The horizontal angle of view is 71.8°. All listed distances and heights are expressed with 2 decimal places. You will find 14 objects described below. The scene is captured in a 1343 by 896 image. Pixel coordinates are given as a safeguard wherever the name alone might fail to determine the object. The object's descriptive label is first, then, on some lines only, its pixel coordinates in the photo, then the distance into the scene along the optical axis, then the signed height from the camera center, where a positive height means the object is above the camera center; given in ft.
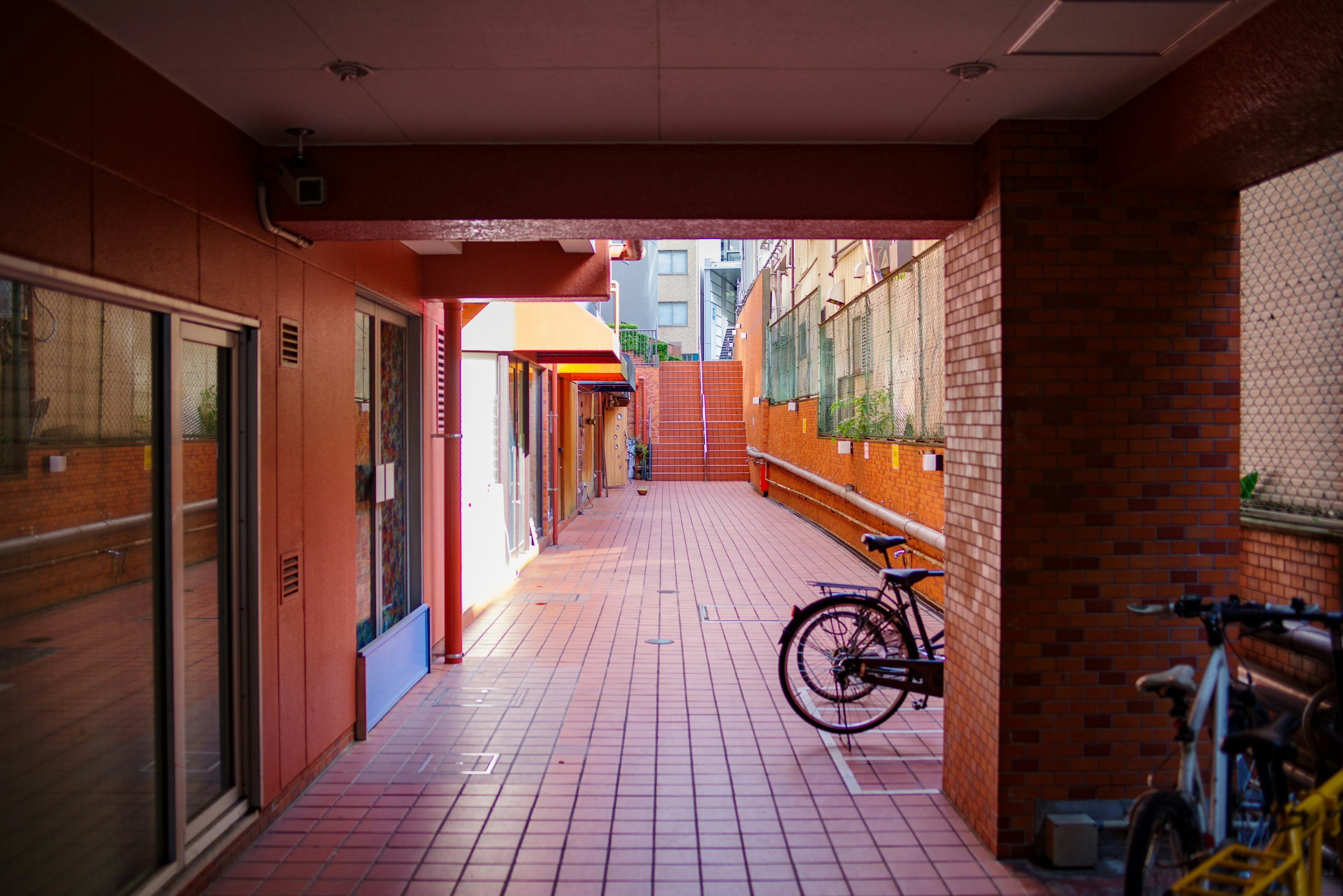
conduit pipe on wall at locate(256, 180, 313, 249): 12.48 +2.84
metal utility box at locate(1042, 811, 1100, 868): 11.28 -5.07
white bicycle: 8.31 -3.32
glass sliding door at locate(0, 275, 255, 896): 8.21 -1.62
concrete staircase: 90.79 +0.36
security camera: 12.27 +3.34
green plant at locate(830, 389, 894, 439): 33.55 +0.49
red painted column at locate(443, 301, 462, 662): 21.21 -0.48
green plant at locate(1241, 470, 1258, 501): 12.96 -0.83
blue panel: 16.90 -4.60
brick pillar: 11.60 -0.32
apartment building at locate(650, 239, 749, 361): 141.59 +20.74
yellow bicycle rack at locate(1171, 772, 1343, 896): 7.61 -3.60
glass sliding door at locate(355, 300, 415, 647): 17.34 -0.76
